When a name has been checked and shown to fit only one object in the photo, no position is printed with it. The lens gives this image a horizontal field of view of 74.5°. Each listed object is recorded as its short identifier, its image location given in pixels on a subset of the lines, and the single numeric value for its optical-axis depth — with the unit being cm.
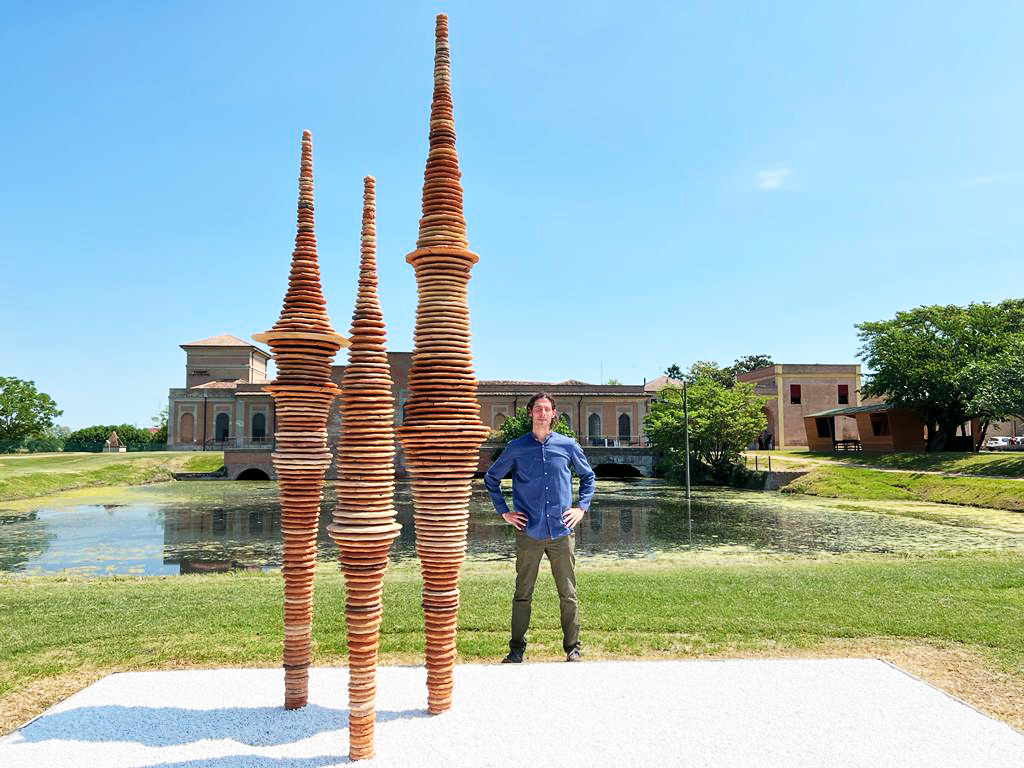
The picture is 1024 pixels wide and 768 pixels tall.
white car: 4058
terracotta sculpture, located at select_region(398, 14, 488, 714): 405
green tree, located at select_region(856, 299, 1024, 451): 3170
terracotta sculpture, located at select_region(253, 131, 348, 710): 418
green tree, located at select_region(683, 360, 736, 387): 5766
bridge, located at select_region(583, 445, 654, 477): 4097
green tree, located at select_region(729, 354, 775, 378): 7731
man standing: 496
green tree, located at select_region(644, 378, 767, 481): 3316
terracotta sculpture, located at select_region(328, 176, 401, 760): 373
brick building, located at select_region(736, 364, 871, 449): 5028
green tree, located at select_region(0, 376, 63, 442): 5144
